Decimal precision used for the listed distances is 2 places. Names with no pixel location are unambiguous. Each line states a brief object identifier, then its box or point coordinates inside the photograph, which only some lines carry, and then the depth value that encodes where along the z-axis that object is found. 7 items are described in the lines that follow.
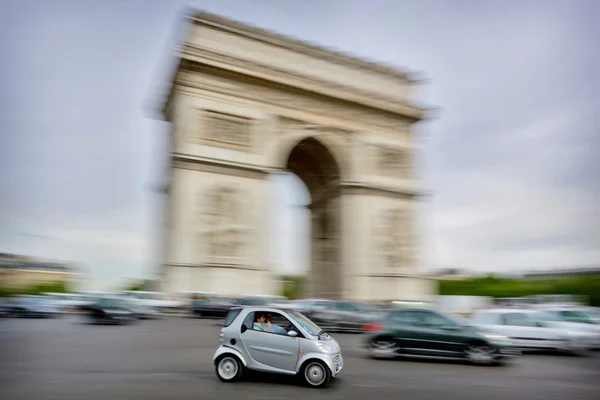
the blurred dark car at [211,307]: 19.58
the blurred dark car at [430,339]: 9.35
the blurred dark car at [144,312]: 19.20
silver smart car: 6.64
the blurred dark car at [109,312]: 17.27
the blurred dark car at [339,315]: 16.77
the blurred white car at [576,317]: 12.55
